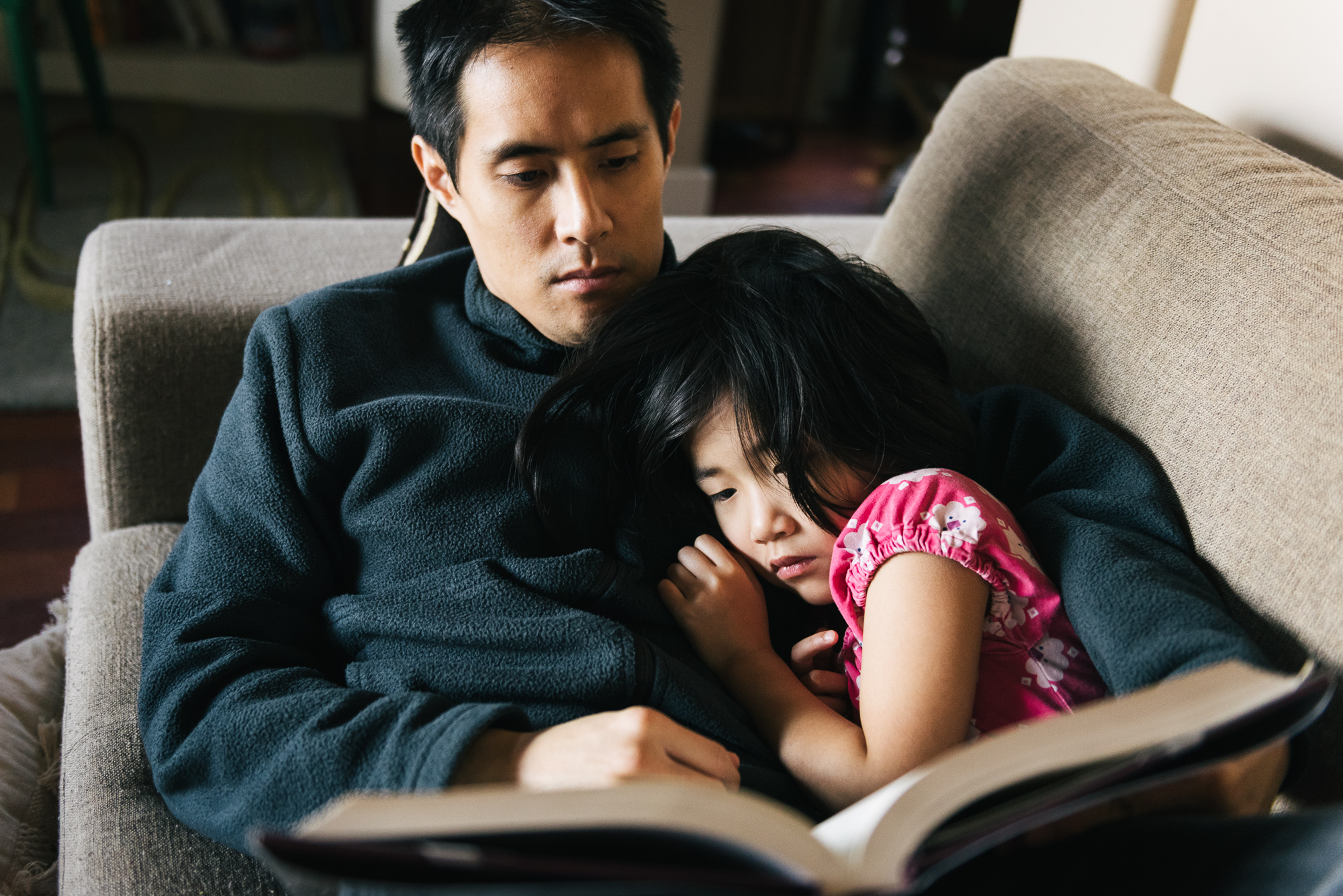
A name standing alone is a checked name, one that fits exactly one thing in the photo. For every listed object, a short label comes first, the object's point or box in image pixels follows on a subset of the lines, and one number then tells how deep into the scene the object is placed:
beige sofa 0.81
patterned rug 2.36
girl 0.81
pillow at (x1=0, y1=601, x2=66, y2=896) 1.04
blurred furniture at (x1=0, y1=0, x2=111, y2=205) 2.76
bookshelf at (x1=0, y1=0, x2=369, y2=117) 3.64
